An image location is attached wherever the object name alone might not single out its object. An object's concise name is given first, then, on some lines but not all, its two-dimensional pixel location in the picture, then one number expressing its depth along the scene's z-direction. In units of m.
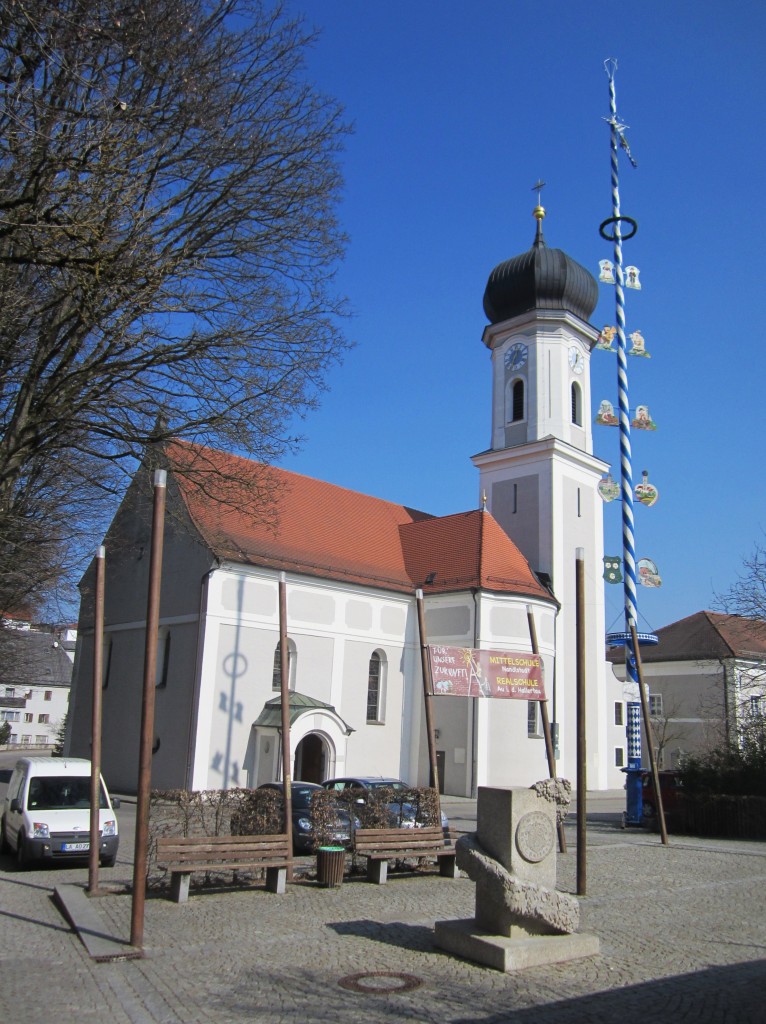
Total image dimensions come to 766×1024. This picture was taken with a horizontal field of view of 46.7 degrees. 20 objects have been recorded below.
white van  13.77
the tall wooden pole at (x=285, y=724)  12.95
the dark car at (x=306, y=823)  13.81
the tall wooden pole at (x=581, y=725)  11.59
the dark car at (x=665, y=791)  22.53
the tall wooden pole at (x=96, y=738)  11.60
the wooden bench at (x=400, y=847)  12.96
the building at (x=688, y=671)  46.41
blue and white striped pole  22.66
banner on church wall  16.45
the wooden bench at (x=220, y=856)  11.27
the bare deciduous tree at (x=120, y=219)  7.74
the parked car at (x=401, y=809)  14.43
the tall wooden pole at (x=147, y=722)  8.65
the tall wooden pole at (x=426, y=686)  15.41
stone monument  8.33
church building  27.42
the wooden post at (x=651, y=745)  18.73
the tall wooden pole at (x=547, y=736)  16.34
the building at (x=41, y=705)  74.25
